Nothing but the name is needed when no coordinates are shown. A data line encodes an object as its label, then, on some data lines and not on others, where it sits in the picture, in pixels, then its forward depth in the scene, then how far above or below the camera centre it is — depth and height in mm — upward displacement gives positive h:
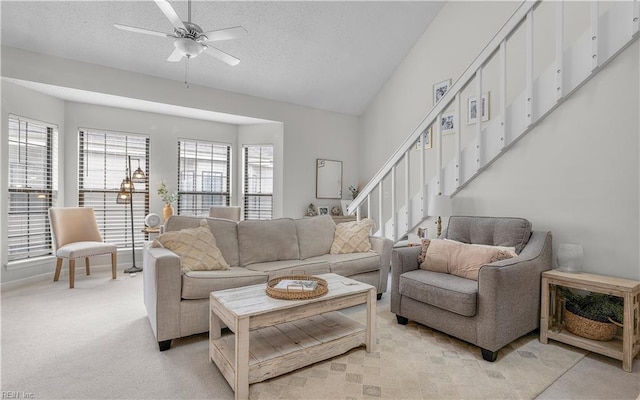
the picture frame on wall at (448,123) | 4638 +1148
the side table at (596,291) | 2096 -838
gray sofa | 2326 -629
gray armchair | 2186 -692
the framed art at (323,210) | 6015 -207
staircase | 2543 +1027
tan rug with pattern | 1833 -1121
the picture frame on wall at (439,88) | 4718 +1707
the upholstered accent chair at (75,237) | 3805 -522
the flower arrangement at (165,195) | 5077 +52
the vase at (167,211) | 5008 -206
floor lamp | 4655 +103
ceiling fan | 2703 +1444
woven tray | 2012 -616
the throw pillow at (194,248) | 2670 -436
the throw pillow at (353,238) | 3631 -458
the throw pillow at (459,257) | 2508 -475
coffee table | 1781 -952
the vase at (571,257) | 2471 -443
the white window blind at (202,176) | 5500 +406
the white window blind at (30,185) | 3934 +155
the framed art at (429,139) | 4906 +958
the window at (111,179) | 4727 +284
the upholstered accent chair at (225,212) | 5105 -221
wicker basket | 2281 -938
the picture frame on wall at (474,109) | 4090 +1238
